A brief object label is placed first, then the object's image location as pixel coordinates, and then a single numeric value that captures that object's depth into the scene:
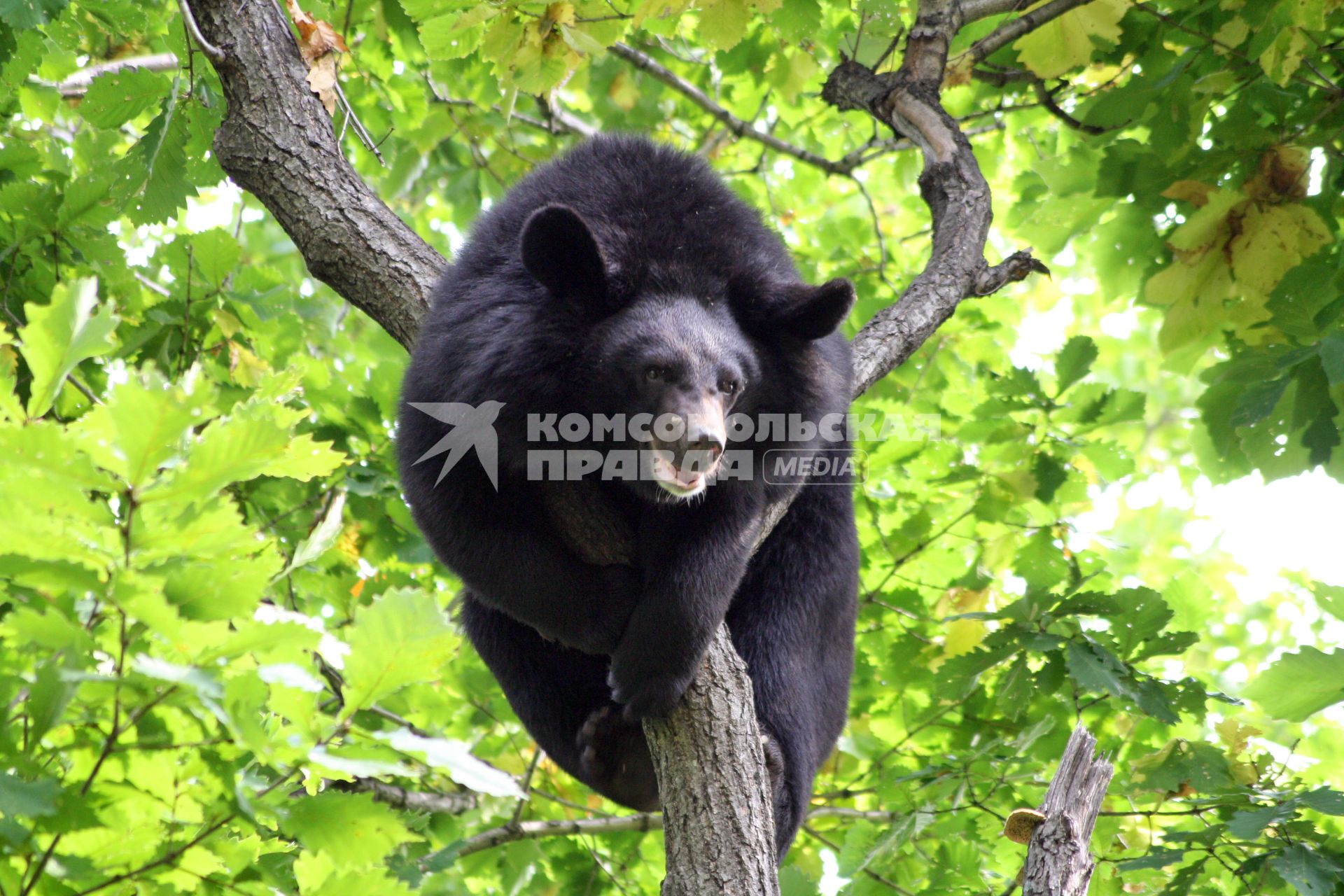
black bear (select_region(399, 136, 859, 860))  6.96
